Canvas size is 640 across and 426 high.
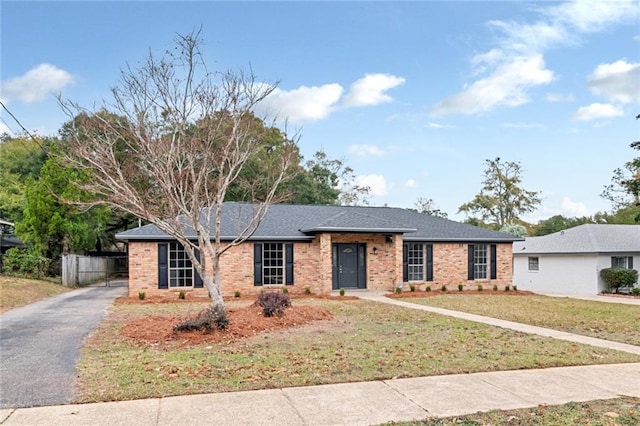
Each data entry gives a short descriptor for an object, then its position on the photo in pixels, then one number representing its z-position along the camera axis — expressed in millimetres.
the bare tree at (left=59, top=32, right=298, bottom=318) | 10984
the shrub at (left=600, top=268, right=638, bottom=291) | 22719
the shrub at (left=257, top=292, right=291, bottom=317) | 11281
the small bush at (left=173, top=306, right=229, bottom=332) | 9344
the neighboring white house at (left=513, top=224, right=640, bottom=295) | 23672
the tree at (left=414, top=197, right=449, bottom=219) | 48562
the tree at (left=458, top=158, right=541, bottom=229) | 44562
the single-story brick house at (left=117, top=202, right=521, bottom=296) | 18172
